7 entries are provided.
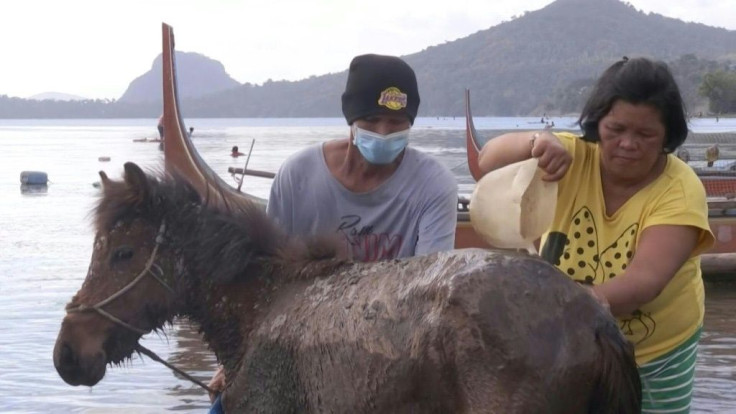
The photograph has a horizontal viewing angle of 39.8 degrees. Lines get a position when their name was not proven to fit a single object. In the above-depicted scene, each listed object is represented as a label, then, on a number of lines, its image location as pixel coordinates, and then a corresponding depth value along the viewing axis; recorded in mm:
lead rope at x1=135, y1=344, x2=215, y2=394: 2973
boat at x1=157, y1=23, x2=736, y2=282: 12039
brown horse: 2016
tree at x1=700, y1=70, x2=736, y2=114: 46969
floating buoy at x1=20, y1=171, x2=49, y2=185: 32438
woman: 2584
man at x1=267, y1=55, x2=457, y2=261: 2982
